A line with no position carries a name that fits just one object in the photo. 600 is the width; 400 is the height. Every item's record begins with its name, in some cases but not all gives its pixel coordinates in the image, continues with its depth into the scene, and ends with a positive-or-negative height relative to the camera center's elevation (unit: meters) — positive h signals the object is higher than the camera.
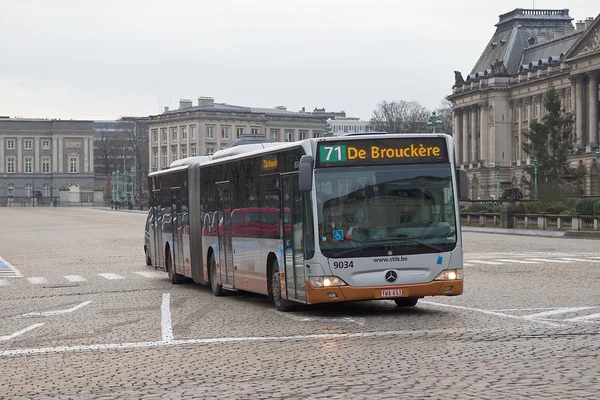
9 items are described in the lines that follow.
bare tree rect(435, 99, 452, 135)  175.10 +12.90
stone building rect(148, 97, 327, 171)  176.38 +12.42
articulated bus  15.46 -0.19
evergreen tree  85.69 +4.27
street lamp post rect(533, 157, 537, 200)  84.00 +1.96
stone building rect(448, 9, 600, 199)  128.50 +12.88
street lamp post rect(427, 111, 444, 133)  56.66 +4.06
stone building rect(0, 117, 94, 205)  196.00 +9.62
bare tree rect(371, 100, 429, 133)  165.62 +12.59
